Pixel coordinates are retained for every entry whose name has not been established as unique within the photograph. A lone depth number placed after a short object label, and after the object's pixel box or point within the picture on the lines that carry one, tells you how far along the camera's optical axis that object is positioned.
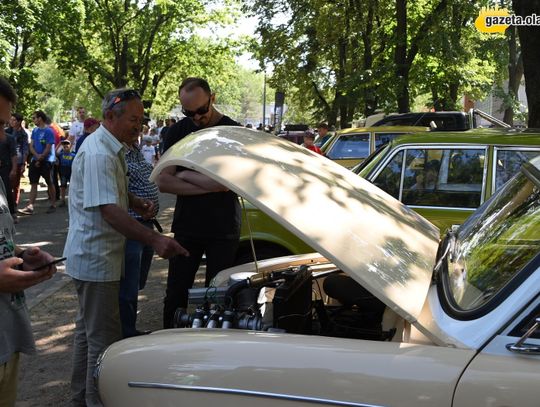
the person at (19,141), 10.66
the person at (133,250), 4.22
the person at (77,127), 14.47
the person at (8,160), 8.47
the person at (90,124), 8.27
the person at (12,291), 2.22
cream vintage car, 1.84
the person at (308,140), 12.89
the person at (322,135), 16.12
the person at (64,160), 12.40
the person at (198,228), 4.01
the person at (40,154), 11.72
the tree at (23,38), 16.78
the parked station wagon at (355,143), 11.57
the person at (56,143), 12.34
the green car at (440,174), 5.21
